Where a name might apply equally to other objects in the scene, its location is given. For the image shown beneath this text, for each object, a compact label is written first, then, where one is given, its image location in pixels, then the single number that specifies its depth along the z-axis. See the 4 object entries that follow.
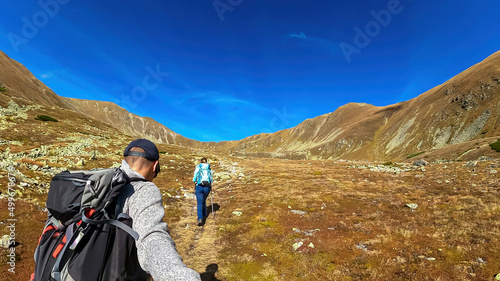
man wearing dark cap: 2.11
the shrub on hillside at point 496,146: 38.69
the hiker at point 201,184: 12.34
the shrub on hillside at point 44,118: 45.33
